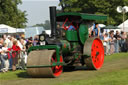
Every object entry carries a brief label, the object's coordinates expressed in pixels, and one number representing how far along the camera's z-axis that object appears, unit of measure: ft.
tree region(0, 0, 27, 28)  180.86
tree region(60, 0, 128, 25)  180.86
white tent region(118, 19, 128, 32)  117.29
